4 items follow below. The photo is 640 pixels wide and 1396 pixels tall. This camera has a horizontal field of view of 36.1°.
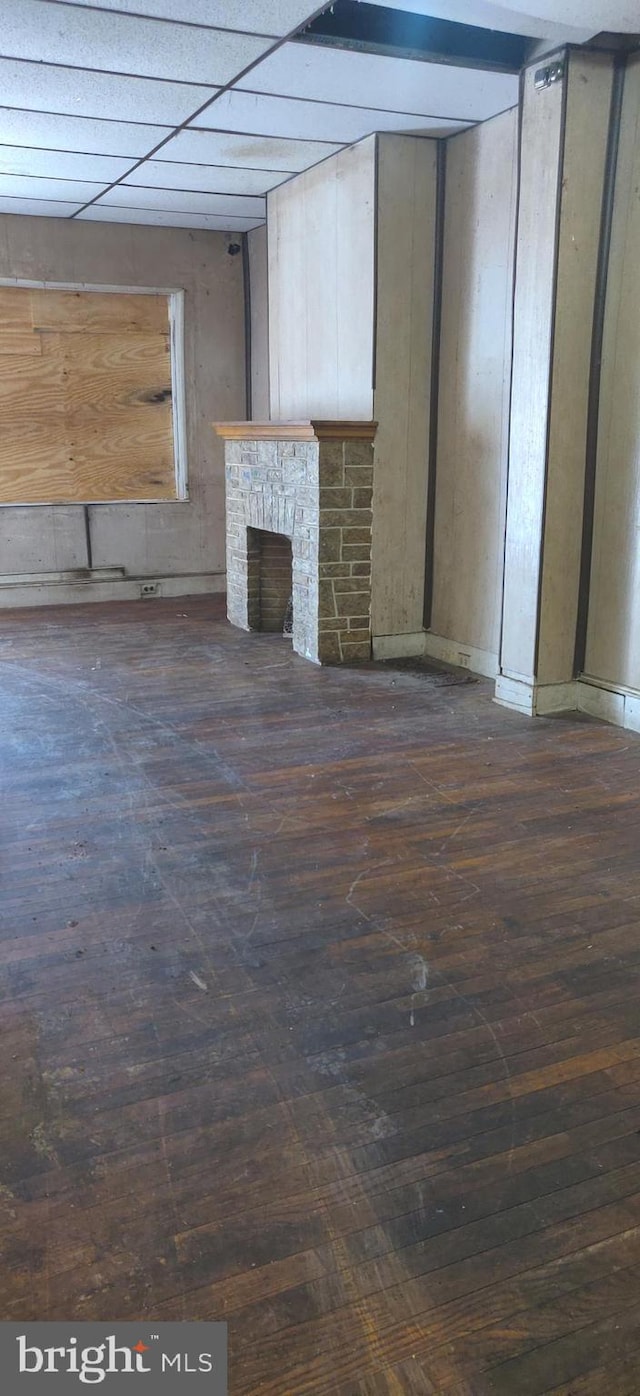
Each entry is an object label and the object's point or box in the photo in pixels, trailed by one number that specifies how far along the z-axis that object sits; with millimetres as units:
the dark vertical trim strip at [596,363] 4111
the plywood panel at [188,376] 7168
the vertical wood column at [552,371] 4094
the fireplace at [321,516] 5312
